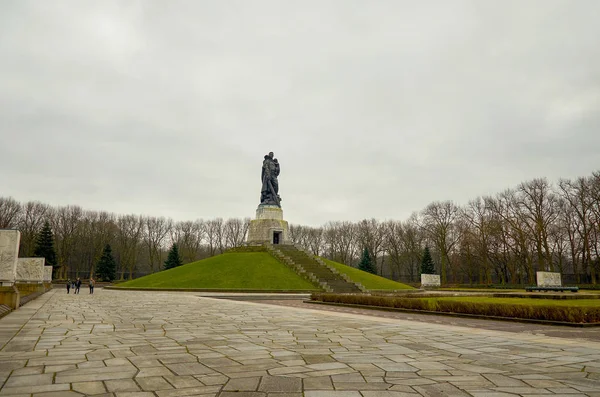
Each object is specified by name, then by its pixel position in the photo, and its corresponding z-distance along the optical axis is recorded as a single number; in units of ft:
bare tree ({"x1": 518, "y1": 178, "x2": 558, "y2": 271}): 167.32
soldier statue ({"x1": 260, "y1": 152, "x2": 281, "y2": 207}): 168.14
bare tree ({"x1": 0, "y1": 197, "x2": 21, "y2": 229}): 193.12
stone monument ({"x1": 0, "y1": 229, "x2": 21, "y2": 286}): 58.29
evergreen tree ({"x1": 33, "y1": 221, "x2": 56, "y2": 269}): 189.37
